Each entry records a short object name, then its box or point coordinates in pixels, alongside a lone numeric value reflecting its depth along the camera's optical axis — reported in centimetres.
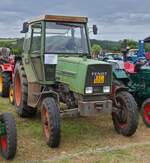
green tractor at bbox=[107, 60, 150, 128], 1011
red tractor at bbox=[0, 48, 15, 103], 1258
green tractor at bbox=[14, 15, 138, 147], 731
